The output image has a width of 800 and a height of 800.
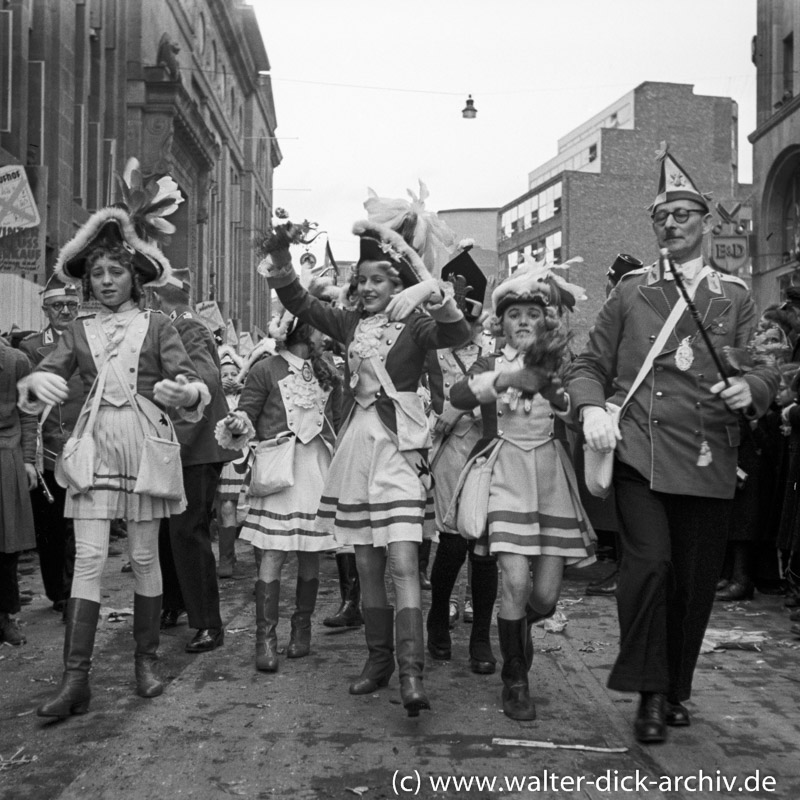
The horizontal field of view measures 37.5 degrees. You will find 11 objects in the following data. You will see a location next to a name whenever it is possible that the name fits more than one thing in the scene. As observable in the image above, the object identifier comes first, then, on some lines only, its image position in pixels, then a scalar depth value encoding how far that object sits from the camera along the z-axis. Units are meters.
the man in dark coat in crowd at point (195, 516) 6.59
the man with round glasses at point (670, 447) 4.67
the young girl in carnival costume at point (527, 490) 4.91
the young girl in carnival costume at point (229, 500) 9.66
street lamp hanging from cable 40.50
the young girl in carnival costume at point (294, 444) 6.32
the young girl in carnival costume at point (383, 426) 5.31
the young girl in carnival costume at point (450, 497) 6.05
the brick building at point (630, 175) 68.12
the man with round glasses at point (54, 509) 7.51
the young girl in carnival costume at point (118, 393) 5.24
